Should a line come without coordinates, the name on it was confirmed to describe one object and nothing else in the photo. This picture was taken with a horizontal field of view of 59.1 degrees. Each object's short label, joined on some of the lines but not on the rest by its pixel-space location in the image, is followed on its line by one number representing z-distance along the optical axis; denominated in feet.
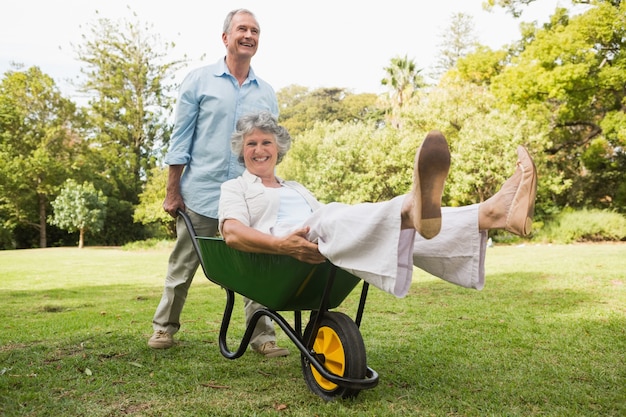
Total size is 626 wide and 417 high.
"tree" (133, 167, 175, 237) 55.77
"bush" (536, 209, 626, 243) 42.60
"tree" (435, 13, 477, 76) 84.48
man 8.86
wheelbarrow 6.05
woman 4.85
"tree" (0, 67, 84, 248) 60.80
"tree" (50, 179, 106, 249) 56.03
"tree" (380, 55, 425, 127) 74.02
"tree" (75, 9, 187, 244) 68.54
